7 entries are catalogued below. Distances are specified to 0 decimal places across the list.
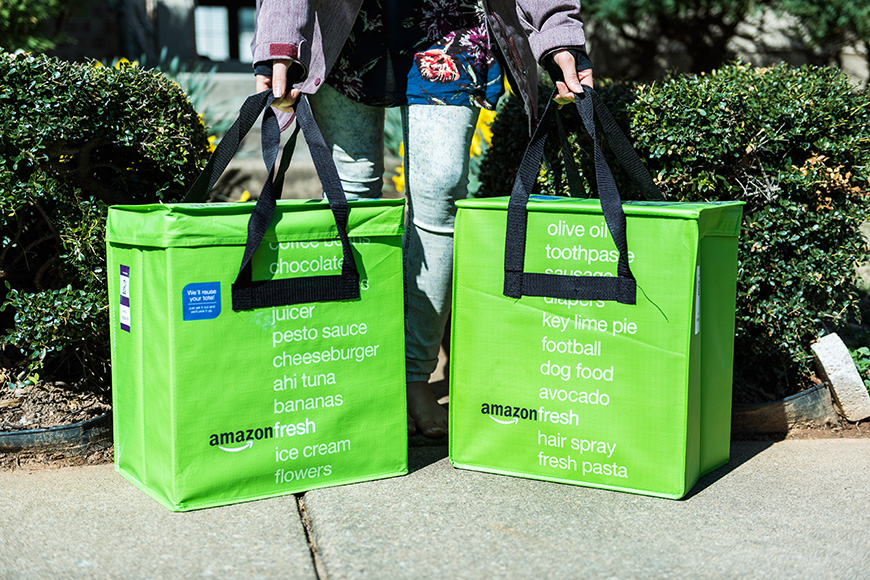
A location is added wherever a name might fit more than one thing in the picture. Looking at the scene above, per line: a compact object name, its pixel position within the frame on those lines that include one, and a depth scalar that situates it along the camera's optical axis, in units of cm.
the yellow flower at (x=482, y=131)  384
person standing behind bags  234
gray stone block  268
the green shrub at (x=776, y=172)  258
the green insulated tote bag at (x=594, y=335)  202
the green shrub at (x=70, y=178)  225
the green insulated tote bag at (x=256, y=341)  192
